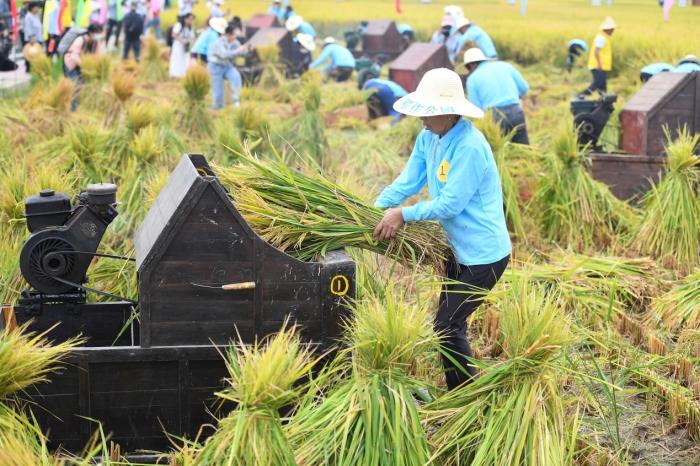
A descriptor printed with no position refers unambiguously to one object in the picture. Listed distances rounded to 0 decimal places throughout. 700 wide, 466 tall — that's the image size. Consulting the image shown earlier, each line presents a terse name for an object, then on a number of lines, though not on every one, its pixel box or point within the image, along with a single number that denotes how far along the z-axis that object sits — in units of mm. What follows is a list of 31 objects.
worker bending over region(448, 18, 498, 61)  14062
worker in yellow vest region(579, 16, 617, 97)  14492
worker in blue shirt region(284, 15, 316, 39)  20438
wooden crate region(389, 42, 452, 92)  15187
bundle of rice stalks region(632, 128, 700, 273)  7418
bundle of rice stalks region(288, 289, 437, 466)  3639
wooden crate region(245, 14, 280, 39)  22688
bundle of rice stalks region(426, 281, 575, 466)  3746
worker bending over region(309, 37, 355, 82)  17312
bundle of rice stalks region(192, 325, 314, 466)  3369
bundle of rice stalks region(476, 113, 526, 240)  8000
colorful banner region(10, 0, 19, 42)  15078
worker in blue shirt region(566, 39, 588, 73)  17516
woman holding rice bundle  4480
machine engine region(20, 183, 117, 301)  4531
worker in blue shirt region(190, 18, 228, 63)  15555
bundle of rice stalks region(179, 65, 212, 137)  10219
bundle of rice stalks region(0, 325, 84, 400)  3803
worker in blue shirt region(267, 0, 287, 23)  24250
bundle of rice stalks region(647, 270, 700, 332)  5996
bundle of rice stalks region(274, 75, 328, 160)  10078
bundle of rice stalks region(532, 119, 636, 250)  8078
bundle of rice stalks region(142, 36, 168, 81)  16734
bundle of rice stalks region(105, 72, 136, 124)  10391
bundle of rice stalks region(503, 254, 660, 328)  6277
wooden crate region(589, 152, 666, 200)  8992
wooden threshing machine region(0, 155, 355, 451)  4203
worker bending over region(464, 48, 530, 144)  9531
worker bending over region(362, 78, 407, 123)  13383
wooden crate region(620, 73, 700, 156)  9164
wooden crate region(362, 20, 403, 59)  21641
